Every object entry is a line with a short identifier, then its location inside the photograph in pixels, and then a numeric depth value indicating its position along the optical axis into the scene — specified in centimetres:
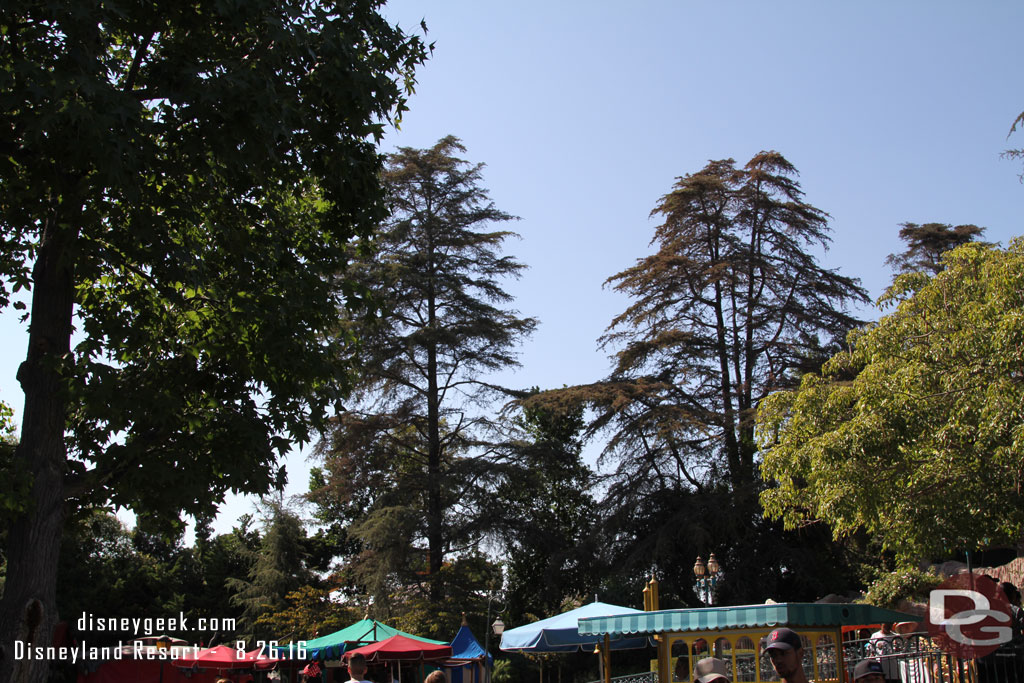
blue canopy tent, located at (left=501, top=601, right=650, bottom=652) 1634
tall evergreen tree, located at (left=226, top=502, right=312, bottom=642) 3603
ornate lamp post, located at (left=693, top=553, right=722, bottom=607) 2161
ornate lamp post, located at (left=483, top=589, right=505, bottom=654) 2165
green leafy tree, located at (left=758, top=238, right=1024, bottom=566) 1411
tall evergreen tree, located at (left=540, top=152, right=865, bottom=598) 2920
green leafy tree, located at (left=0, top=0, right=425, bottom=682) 841
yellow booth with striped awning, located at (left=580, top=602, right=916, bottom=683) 1085
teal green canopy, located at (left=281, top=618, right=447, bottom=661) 2077
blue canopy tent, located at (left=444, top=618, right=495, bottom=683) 2031
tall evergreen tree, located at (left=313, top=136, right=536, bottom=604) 3031
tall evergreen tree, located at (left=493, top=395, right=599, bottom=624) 3061
